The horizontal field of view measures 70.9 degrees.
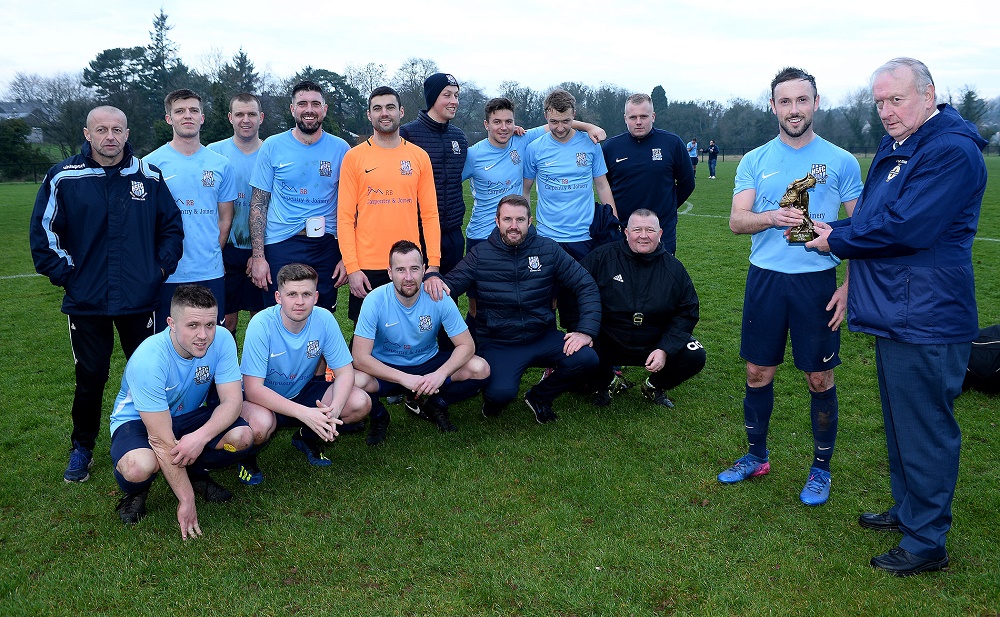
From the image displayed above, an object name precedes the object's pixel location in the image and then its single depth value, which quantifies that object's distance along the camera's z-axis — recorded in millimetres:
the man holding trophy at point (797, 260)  3984
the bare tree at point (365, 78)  65312
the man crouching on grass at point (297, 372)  4480
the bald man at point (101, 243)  4383
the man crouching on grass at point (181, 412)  3945
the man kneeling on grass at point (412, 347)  5121
